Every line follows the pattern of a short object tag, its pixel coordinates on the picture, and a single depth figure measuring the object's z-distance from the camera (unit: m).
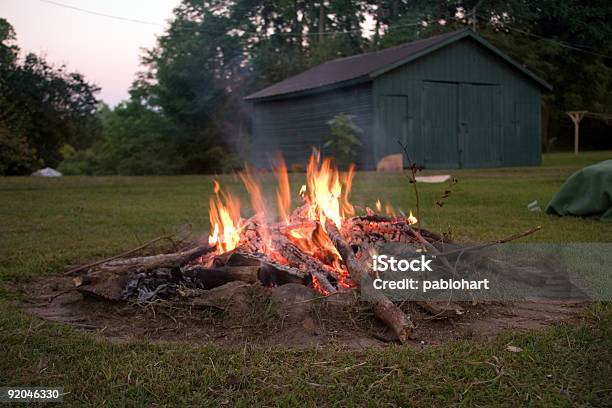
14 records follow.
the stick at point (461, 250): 4.29
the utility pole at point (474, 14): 32.57
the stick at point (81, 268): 4.66
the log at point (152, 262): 4.46
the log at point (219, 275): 4.14
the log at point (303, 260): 4.19
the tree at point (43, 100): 29.14
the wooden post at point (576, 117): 30.57
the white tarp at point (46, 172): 25.24
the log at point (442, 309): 3.85
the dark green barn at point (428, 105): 21.31
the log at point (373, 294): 3.58
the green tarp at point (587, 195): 8.59
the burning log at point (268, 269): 4.20
